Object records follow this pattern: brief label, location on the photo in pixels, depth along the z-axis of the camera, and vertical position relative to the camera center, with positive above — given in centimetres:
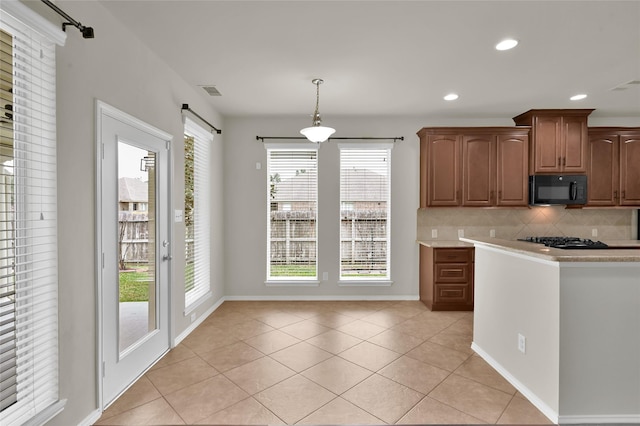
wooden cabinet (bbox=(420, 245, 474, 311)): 444 -94
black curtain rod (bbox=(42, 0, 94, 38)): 176 +107
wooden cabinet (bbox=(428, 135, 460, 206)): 462 +64
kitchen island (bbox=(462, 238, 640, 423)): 210 -82
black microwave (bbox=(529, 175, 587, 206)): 454 +29
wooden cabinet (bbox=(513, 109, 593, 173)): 456 +91
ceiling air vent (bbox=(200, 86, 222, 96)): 371 +141
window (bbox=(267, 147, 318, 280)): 499 -6
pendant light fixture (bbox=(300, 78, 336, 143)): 331 +82
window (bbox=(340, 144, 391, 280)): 499 -6
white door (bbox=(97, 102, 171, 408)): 228 -29
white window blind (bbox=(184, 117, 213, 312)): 371 -3
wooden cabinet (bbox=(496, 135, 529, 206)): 462 +57
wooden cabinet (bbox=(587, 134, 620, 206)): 468 +60
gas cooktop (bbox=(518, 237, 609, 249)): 381 -42
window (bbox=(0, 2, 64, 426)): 160 -7
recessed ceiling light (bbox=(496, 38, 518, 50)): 265 +138
